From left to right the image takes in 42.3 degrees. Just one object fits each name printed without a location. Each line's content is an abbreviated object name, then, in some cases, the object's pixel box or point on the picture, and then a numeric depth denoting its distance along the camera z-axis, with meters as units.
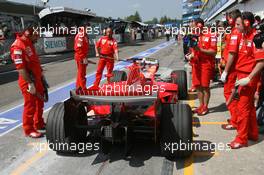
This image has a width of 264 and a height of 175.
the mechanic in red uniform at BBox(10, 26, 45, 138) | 5.52
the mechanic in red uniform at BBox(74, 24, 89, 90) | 9.02
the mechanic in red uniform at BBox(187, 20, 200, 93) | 6.77
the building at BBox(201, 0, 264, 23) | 14.93
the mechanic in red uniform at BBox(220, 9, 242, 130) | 4.95
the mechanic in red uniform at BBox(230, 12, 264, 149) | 4.79
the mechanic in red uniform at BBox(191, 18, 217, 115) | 6.56
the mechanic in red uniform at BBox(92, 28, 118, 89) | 9.62
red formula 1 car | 4.49
